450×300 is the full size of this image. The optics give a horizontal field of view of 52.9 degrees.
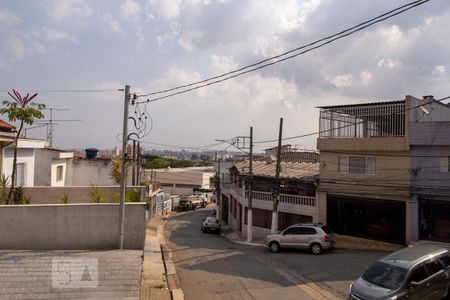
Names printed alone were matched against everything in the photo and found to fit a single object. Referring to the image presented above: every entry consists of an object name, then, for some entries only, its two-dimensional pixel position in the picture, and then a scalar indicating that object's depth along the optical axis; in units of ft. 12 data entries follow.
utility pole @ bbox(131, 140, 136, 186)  115.69
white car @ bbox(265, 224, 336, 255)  75.52
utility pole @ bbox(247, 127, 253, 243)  101.19
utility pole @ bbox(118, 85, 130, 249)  52.47
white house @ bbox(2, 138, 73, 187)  66.02
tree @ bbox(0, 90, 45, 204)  52.95
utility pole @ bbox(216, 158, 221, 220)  171.35
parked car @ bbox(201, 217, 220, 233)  128.77
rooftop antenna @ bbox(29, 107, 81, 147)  138.59
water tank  118.83
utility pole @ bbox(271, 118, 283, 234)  96.48
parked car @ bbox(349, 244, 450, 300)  37.91
